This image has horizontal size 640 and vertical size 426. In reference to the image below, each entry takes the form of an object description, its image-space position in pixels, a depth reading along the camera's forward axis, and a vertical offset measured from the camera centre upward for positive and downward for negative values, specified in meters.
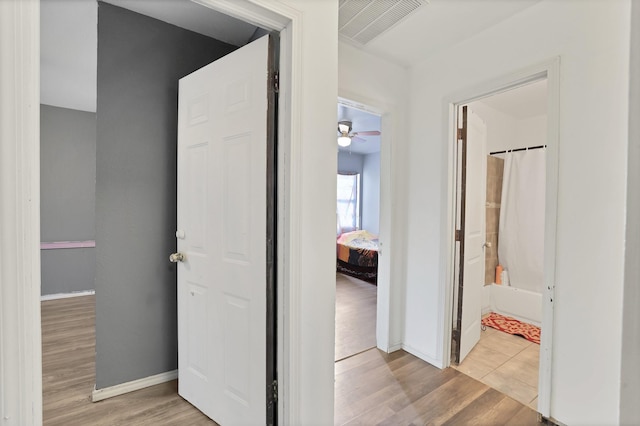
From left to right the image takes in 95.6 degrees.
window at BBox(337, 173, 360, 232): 7.43 +0.15
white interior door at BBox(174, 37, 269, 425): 1.48 -0.17
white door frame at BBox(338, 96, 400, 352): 2.63 -0.36
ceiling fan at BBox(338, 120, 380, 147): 4.37 +1.14
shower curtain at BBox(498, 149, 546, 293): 3.62 -0.12
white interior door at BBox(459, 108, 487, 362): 2.47 -0.21
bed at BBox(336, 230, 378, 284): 5.07 -0.89
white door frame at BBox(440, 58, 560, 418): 1.76 +0.04
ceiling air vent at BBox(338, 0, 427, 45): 1.86 +1.32
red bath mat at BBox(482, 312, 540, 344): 2.97 -1.29
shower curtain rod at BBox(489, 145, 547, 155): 3.64 +0.78
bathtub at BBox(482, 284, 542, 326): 3.30 -1.12
